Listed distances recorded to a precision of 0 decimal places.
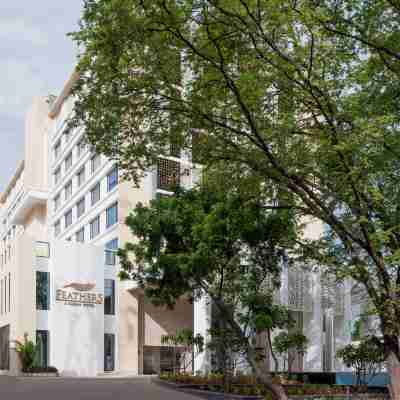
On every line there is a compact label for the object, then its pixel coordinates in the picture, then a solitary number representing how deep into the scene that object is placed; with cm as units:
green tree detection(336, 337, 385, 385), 1950
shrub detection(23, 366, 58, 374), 3459
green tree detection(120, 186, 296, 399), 2036
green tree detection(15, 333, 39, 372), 3484
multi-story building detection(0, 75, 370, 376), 3756
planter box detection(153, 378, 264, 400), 2140
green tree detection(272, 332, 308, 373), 2512
